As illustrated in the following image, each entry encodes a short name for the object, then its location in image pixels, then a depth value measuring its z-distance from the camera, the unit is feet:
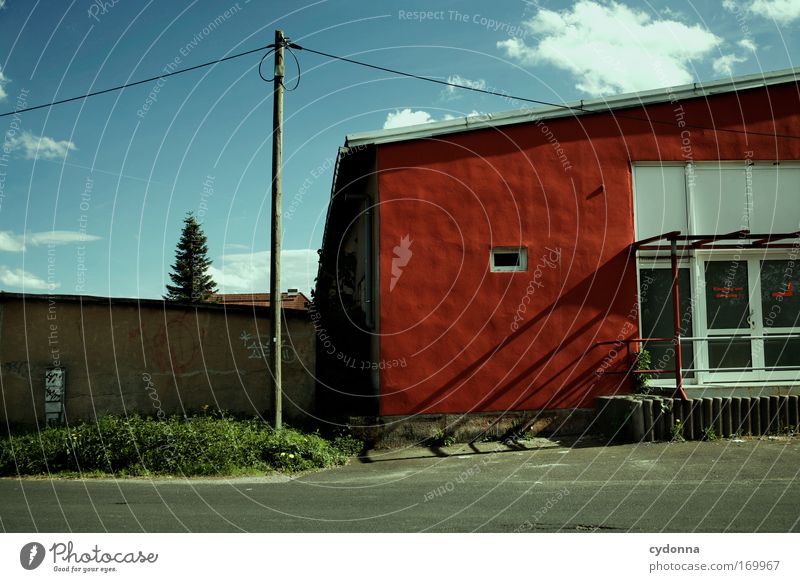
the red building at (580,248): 42.98
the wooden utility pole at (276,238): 41.91
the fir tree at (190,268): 189.88
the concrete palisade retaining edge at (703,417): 38.40
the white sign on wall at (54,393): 47.67
